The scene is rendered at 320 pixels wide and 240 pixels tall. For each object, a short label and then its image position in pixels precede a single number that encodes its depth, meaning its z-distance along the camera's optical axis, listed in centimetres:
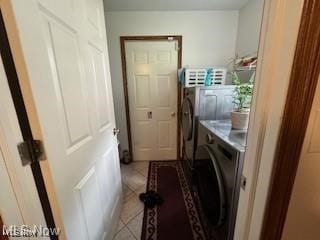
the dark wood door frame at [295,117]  37
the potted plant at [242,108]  128
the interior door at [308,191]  45
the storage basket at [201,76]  202
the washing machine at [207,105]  162
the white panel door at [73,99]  58
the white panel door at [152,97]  234
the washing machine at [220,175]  88
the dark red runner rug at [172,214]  142
